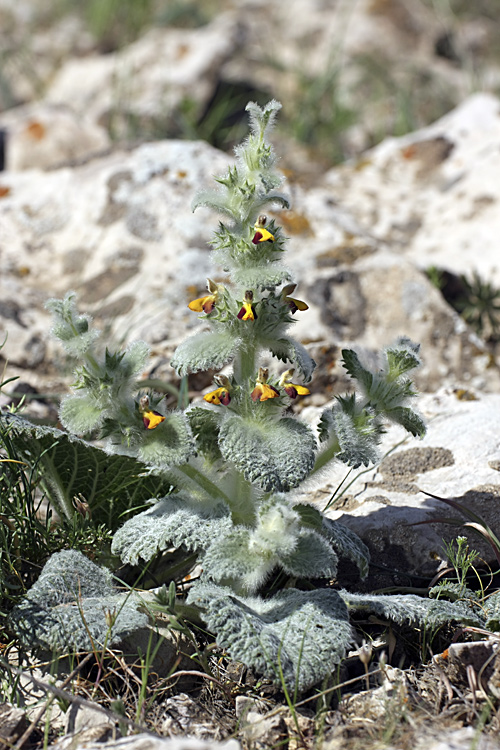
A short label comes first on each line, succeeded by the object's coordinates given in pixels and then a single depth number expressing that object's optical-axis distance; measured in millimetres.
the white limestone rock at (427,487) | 2742
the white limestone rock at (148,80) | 7594
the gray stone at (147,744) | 1677
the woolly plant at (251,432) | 2135
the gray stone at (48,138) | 6270
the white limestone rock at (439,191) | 5441
